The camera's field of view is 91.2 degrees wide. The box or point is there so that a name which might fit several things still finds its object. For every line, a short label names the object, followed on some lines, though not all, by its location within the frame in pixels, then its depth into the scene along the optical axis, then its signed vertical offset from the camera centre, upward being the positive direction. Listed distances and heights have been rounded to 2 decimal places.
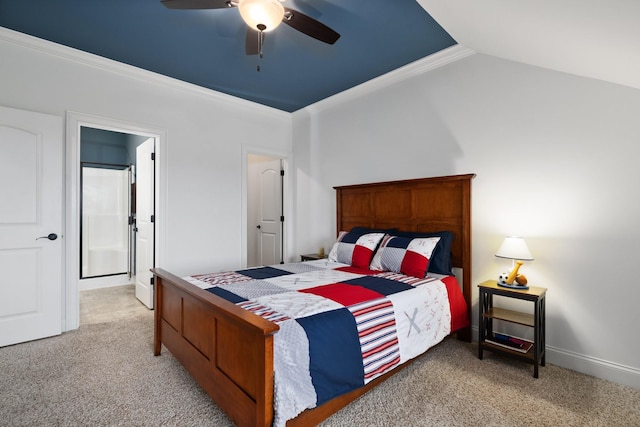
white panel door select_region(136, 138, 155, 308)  3.81 -0.10
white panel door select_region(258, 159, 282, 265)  5.08 -0.01
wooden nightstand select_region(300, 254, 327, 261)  4.12 -0.59
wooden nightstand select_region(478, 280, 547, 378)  2.27 -0.83
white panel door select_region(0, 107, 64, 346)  2.75 -0.12
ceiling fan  1.90 +1.27
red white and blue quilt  1.50 -0.64
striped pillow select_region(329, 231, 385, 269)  3.09 -0.38
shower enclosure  5.01 -0.13
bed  1.44 -0.57
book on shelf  2.41 -1.03
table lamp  2.41 -0.33
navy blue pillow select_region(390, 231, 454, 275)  2.80 -0.40
